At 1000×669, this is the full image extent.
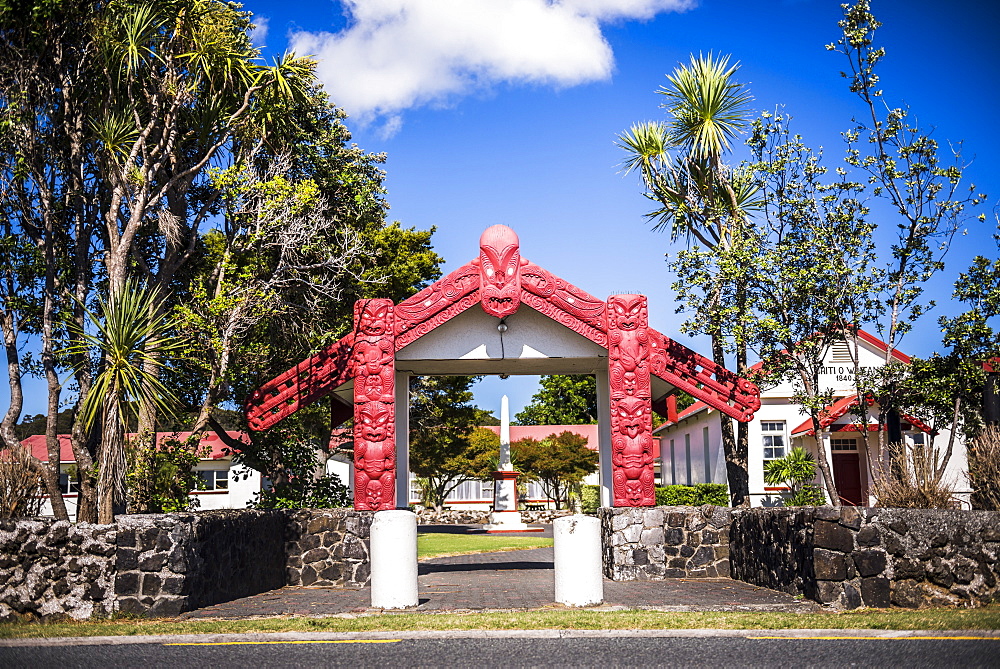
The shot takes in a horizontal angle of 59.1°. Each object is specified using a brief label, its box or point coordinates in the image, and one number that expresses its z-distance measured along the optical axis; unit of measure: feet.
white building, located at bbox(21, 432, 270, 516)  146.41
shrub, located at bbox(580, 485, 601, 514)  141.08
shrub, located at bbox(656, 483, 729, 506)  93.30
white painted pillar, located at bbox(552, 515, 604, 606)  36.99
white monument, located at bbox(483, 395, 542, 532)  125.80
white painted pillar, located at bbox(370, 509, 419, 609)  37.19
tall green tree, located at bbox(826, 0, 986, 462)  56.03
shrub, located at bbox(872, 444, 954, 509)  36.52
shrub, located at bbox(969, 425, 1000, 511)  36.94
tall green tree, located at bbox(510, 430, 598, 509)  144.05
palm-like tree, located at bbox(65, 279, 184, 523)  38.37
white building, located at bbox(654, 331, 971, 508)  88.84
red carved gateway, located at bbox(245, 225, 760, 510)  48.85
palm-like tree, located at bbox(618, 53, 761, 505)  65.46
